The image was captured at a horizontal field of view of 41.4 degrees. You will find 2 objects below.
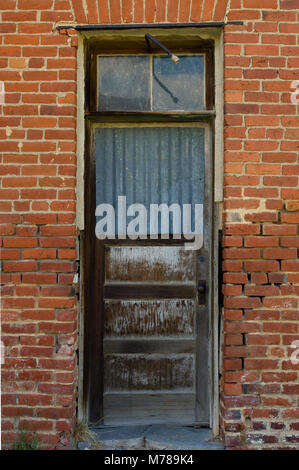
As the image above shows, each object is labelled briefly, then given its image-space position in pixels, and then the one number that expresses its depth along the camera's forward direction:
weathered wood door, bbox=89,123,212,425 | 3.18
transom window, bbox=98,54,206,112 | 3.16
